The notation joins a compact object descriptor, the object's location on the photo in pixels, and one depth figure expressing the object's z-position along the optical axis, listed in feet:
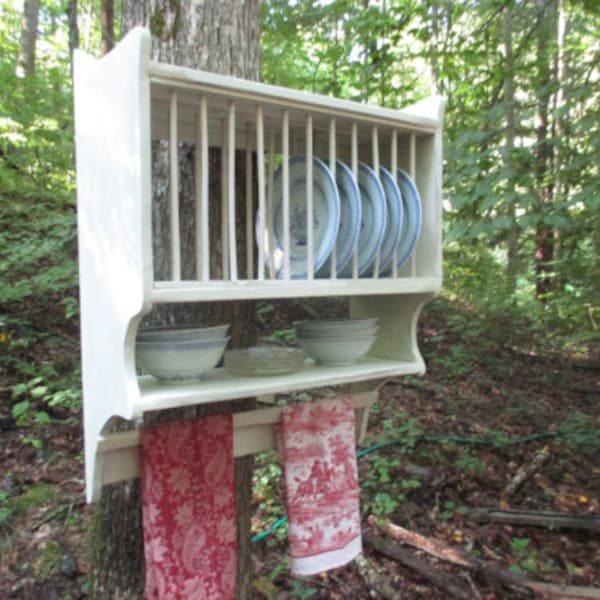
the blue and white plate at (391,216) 3.88
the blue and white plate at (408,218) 4.01
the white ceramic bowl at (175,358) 3.32
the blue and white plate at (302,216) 3.71
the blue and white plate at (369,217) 3.80
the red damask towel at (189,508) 3.60
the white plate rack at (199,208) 2.95
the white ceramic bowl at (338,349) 4.07
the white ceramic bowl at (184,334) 3.35
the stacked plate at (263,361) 3.76
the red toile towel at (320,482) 4.14
